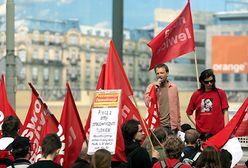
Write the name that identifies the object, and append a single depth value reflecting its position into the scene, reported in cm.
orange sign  2875
